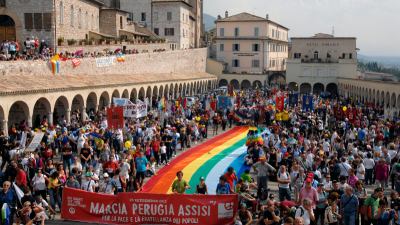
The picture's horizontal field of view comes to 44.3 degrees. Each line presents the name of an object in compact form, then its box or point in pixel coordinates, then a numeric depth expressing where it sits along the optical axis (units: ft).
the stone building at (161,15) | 231.91
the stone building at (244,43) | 254.06
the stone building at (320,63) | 231.71
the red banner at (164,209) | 39.11
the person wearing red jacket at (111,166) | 49.00
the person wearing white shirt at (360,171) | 51.78
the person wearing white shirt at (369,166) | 55.77
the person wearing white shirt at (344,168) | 50.96
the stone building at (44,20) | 125.59
